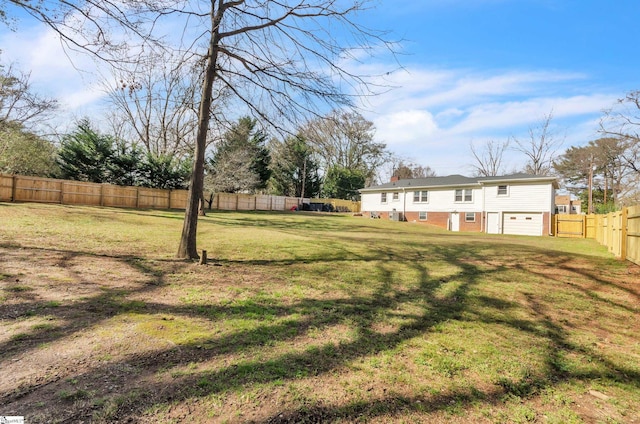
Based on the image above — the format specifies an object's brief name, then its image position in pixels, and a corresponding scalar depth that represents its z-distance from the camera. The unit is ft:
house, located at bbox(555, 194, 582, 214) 134.50
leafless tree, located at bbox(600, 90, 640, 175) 67.77
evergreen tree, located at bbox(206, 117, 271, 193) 90.63
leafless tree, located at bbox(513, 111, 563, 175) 118.81
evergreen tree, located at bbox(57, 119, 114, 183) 75.82
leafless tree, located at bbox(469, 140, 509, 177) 133.18
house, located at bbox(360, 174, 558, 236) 76.84
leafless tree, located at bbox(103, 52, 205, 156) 96.22
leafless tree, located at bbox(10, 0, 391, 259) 22.00
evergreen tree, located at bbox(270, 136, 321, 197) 141.23
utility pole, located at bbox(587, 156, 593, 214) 102.84
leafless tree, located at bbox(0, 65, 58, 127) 53.02
